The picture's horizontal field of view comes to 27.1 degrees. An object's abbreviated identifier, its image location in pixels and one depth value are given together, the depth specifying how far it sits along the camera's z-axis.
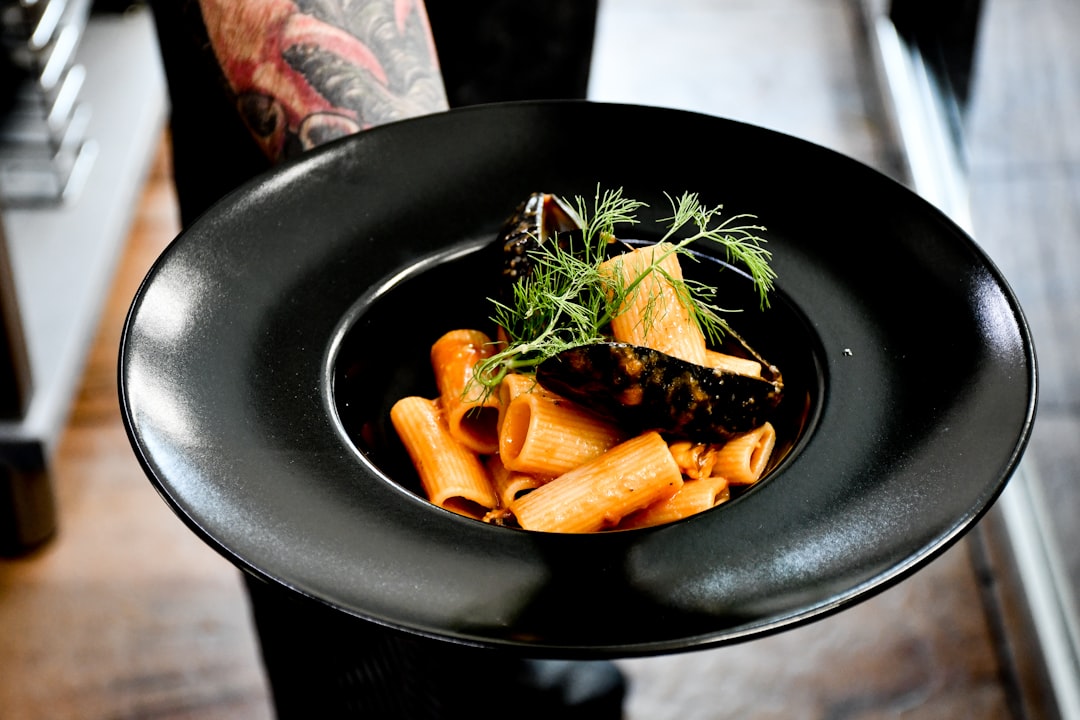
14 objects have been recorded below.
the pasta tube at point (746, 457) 0.60
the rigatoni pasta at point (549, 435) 0.61
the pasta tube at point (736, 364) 0.61
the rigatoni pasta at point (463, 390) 0.62
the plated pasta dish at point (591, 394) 0.59
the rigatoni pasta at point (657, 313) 0.61
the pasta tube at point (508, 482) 0.61
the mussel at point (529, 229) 0.62
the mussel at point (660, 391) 0.58
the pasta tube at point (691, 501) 0.59
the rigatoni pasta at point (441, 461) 0.60
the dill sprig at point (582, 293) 0.60
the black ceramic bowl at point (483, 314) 0.54
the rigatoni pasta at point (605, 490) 0.59
